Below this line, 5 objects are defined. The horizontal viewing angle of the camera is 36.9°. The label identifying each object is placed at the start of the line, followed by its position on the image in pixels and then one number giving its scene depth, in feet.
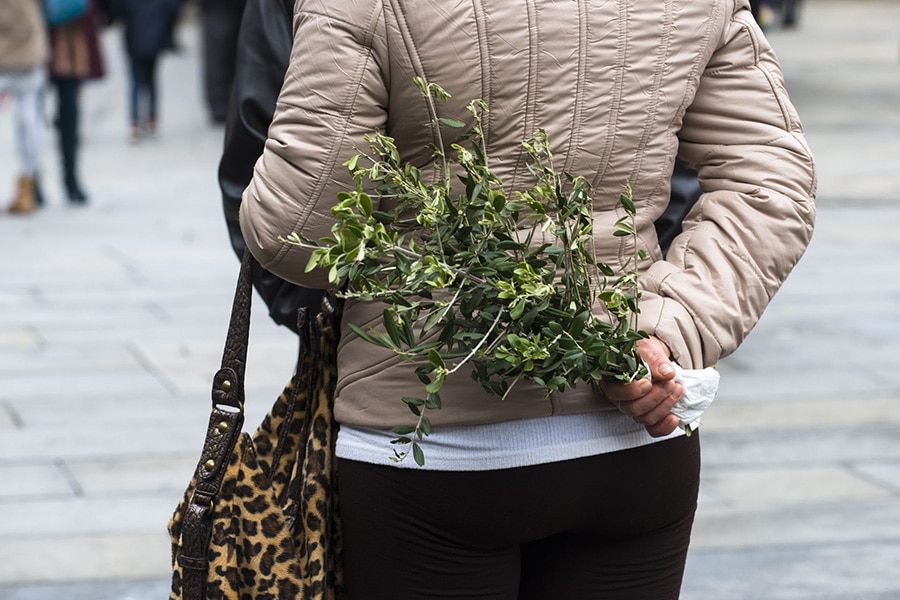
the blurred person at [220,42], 43.93
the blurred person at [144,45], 43.34
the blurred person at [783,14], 82.07
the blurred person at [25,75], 29.19
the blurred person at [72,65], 31.35
